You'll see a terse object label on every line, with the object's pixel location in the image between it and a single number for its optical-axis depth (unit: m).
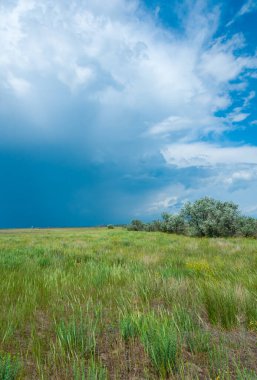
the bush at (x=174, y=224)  47.19
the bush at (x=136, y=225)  67.09
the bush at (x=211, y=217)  37.94
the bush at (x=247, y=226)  37.00
